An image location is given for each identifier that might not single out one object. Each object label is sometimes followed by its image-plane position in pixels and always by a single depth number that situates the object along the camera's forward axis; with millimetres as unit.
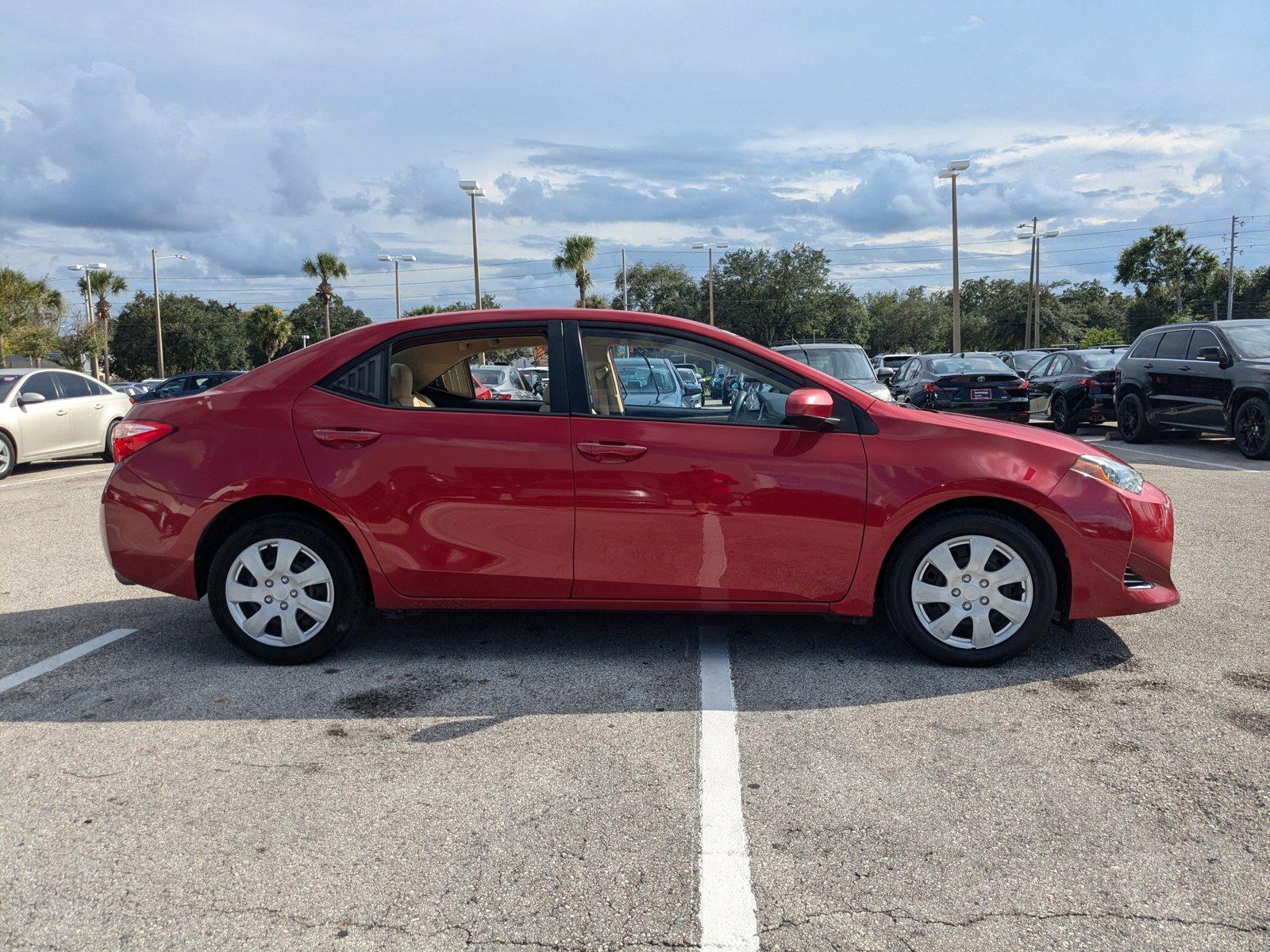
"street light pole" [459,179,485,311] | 29969
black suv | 12477
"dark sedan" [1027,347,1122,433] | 17000
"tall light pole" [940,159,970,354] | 27641
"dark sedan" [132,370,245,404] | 25375
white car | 13422
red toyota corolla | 4340
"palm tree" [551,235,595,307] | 61375
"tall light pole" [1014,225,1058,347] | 43312
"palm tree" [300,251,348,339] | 66125
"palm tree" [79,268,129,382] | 63406
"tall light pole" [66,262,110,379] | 60797
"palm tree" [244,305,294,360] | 78562
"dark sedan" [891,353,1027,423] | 16297
